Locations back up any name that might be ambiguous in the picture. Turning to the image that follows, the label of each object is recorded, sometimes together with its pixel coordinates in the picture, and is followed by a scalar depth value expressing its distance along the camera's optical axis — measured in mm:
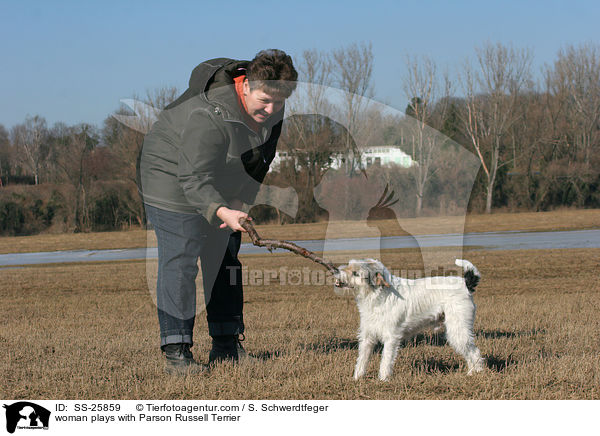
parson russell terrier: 5344
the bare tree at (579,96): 47062
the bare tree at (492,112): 42281
